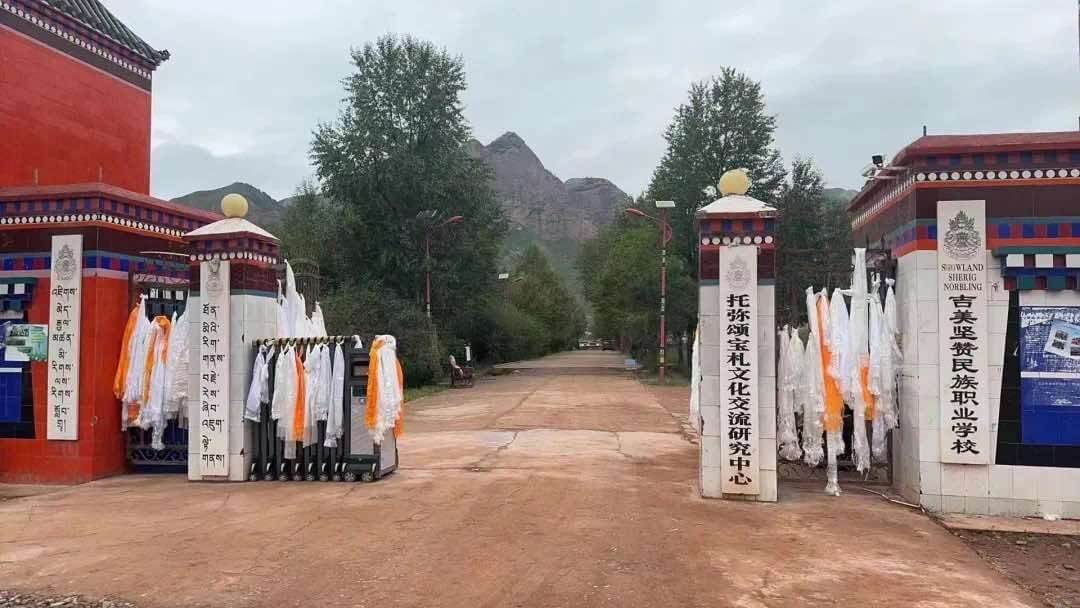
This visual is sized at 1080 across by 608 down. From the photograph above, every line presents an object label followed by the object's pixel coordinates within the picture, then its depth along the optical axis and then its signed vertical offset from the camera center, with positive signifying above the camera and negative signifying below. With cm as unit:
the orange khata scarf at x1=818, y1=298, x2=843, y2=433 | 832 -90
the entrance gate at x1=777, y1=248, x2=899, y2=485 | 890 +53
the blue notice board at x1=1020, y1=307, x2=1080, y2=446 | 755 -54
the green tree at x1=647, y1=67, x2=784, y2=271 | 3550 +858
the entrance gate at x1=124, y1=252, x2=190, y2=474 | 1019 -155
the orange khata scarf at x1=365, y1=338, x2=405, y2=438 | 913 -83
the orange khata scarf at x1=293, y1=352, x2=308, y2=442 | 928 -110
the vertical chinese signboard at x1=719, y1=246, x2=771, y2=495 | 812 -57
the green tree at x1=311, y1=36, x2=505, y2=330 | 3403 +707
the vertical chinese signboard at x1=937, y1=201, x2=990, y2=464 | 766 -9
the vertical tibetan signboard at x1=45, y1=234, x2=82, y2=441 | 970 -5
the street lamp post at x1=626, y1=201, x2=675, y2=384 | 2894 +149
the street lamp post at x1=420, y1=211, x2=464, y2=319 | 3174 +295
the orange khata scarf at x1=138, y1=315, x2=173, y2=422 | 986 -45
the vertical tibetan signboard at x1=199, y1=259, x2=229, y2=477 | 950 -69
